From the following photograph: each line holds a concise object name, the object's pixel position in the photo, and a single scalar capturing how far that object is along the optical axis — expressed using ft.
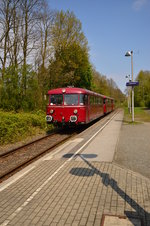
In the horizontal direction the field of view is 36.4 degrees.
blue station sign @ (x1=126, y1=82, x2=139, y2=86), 61.46
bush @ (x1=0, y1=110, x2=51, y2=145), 39.70
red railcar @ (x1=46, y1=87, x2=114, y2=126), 47.29
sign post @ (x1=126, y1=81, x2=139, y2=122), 61.49
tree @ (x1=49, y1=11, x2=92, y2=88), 101.14
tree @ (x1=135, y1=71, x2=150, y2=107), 235.81
